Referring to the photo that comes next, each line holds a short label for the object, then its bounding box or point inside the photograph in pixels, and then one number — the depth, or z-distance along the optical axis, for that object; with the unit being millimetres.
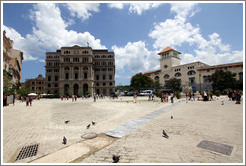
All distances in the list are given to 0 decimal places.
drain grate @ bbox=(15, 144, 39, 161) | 3954
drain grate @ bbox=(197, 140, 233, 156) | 4024
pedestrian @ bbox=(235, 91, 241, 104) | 15920
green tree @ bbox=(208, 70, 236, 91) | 42844
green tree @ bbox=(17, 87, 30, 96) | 34606
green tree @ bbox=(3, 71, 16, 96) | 20231
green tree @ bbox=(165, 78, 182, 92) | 58266
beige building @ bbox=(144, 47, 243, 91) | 51466
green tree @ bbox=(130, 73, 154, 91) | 56969
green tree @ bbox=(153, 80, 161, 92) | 63562
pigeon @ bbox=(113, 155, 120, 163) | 3365
